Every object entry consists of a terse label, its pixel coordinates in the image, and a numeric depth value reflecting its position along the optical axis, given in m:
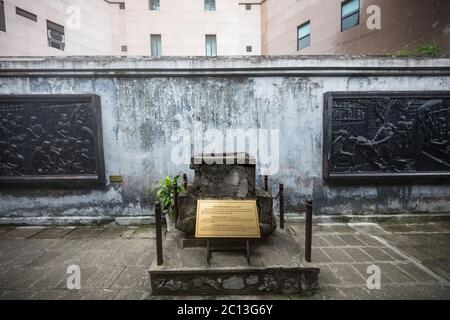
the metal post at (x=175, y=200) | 4.32
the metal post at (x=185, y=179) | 4.92
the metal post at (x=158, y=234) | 3.26
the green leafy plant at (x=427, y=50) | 6.66
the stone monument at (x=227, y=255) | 3.23
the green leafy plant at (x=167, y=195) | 5.10
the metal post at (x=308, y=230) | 3.28
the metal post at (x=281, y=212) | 4.37
